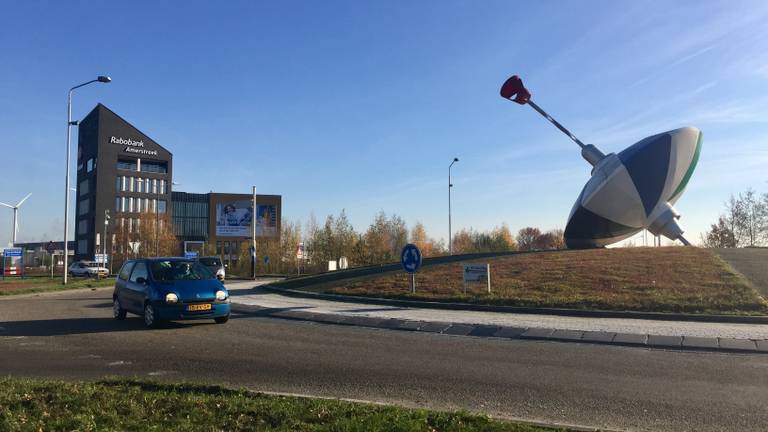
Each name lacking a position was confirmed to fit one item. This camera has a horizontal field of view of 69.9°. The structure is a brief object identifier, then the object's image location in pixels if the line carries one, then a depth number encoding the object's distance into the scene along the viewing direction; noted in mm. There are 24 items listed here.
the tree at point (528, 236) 117044
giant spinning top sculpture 35594
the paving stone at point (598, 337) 10806
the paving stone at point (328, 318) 13758
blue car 12055
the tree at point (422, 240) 92988
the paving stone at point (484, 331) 11695
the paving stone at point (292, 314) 14668
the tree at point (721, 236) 52862
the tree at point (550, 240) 108200
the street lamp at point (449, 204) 48000
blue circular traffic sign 18578
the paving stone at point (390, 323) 12844
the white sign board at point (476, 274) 18719
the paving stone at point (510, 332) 11523
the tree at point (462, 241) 88388
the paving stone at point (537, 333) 11349
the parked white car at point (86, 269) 52519
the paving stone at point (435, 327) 12203
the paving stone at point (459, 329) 11824
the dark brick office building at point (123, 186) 87062
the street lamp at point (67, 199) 30000
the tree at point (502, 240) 72875
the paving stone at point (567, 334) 11108
